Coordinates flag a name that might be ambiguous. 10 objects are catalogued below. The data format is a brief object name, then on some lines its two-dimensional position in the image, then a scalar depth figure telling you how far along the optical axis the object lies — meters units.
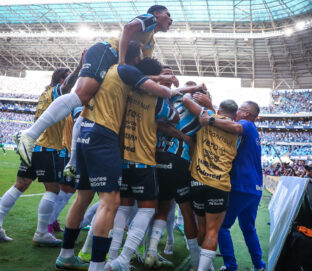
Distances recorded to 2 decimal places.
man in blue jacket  2.75
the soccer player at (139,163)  2.28
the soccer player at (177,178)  2.58
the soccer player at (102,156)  1.95
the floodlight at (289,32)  23.39
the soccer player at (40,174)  3.01
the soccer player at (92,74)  1.85
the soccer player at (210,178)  2.39
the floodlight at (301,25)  22.65
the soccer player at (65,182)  3.40
